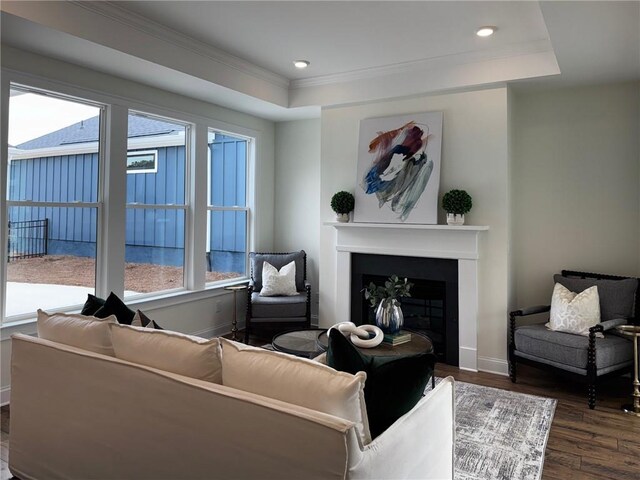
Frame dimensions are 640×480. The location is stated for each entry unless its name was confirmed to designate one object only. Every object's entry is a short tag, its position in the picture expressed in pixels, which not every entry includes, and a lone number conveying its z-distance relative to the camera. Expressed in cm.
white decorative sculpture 311
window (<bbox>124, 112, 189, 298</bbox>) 439
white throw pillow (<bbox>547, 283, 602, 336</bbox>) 358
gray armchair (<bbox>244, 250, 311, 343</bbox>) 485
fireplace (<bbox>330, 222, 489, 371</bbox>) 422
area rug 249
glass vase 331
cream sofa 144
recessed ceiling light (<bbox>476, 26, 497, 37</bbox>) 355
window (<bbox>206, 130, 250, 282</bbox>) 530
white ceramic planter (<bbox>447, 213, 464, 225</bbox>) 418
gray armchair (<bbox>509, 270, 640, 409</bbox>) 333
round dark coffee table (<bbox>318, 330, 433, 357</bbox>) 307
